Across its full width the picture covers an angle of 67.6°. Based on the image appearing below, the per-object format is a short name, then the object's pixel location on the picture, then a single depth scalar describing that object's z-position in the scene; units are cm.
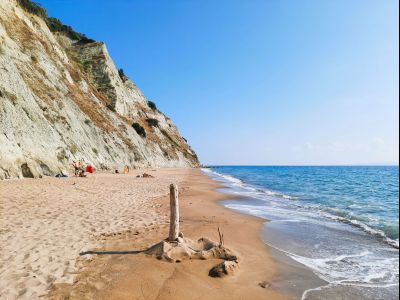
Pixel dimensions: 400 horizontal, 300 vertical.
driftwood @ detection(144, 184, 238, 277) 754
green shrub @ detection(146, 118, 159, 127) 7106
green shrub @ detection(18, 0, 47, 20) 4328
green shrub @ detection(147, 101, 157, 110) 8369
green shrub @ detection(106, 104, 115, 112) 5159
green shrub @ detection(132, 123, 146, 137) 5816
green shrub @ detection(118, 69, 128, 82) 7454
